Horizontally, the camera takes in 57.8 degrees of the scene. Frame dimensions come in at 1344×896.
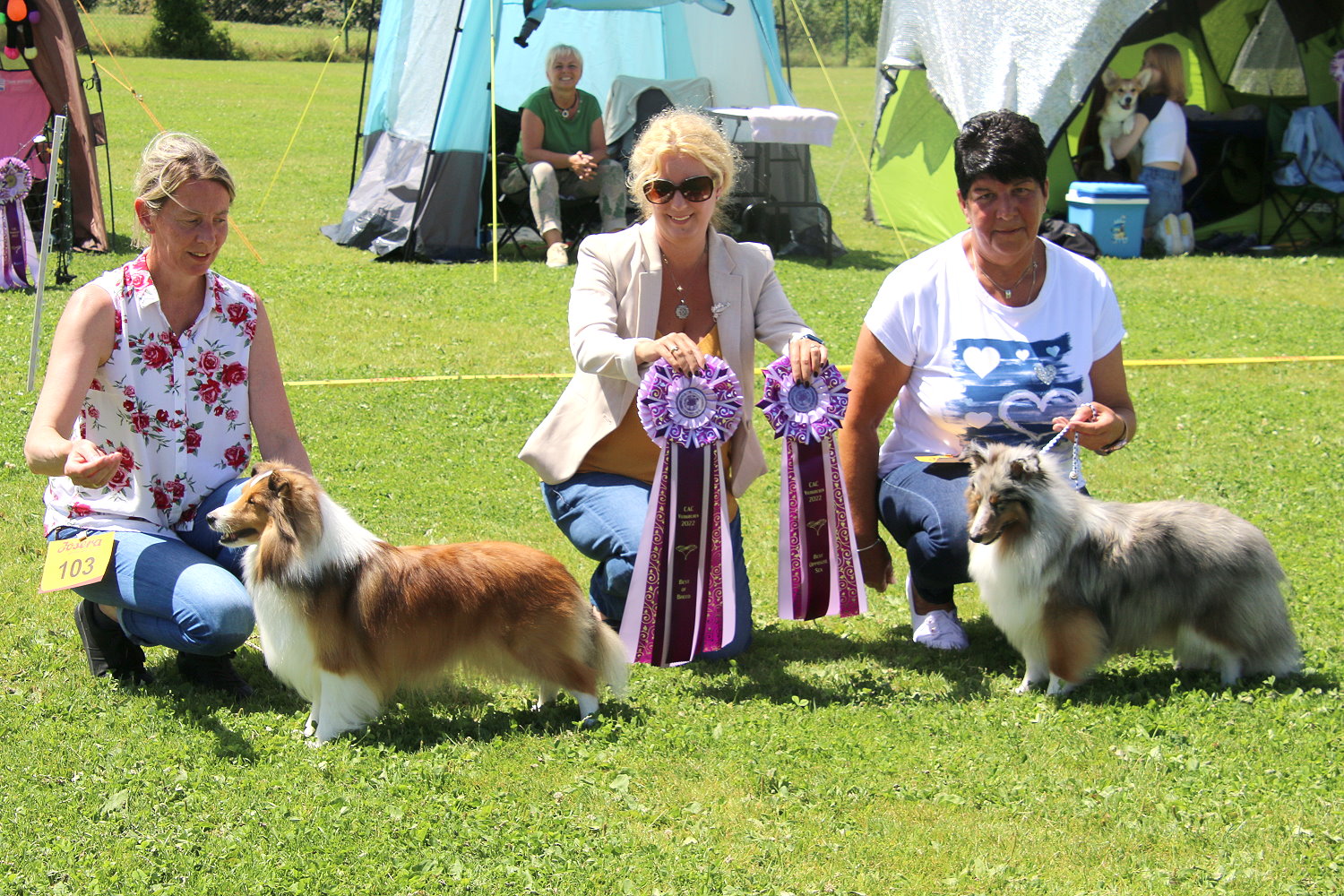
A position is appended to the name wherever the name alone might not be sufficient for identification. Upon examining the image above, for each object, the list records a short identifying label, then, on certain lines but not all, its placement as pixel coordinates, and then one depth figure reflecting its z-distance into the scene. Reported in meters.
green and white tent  10.80
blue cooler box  10.66
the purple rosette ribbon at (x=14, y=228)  8.17
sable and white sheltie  2.96
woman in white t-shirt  3.50
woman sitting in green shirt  9.73
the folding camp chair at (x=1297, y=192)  11.33
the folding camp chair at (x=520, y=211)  10.05
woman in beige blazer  3.48
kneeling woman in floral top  3.15
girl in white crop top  10.88
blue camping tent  9.66
